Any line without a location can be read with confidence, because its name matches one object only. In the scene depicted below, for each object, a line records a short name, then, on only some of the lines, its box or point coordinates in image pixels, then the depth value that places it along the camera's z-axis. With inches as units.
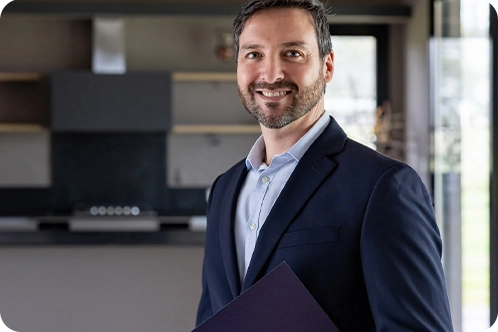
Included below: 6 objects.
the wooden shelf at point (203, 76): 266.4
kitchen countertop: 138.0
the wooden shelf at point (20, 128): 262.7
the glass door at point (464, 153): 183.9
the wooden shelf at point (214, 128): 266.1
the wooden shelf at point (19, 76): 263.4
